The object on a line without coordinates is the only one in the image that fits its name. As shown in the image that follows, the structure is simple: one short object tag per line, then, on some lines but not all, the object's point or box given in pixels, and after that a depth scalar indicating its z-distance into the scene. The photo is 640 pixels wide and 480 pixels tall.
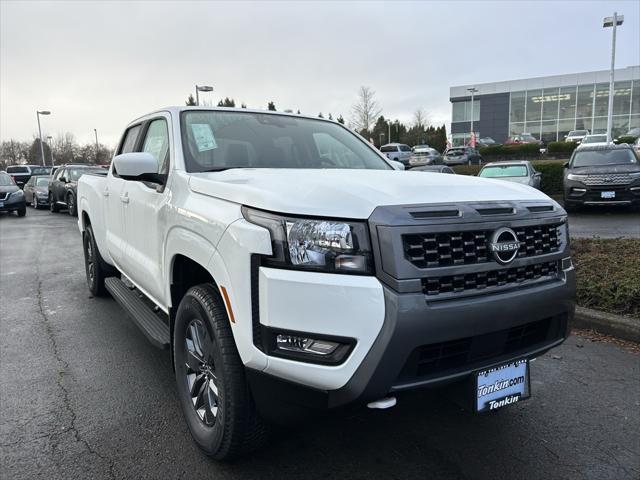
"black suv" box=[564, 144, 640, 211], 12.26
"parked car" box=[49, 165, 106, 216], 17.39
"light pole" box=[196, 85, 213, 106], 23.43
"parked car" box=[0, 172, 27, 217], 17.14
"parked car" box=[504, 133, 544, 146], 43.24
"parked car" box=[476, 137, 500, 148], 48.40
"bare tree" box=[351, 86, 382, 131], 54.50
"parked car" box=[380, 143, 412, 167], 34.22
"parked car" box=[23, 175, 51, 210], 21.22
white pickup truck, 2.00
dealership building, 50.47
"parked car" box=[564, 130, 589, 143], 40.01
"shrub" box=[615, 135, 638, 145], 34.69
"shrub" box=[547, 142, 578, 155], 31.42
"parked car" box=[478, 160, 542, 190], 14.31
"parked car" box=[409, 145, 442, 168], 29.68
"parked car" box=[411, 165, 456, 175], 16.19
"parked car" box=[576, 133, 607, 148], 32.66
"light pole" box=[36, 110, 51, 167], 46.14
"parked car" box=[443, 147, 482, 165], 31.38
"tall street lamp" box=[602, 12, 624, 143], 23.69
